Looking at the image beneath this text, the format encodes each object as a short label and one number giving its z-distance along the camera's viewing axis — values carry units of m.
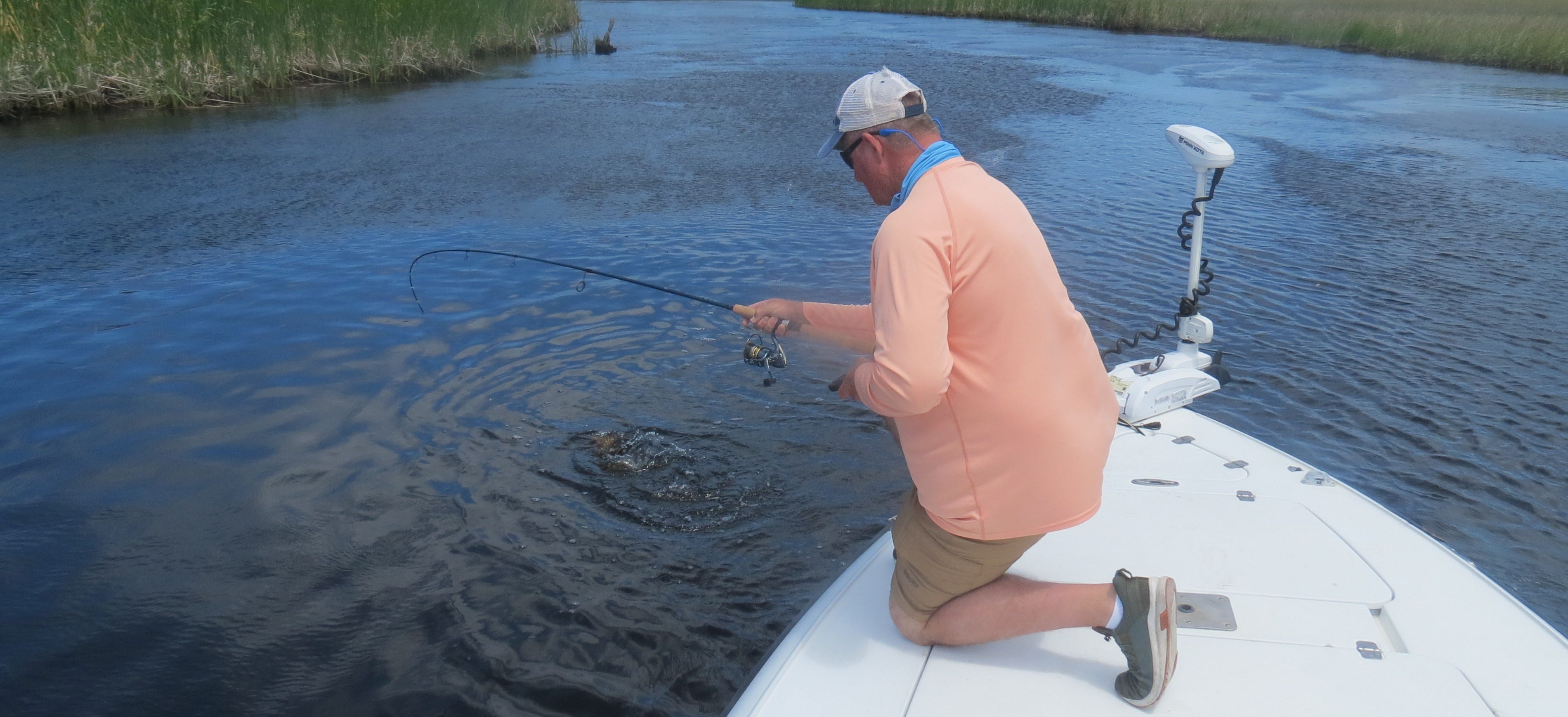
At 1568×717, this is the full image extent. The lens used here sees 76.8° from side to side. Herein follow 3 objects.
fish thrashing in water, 4.39
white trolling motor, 3.99
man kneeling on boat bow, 2.19
